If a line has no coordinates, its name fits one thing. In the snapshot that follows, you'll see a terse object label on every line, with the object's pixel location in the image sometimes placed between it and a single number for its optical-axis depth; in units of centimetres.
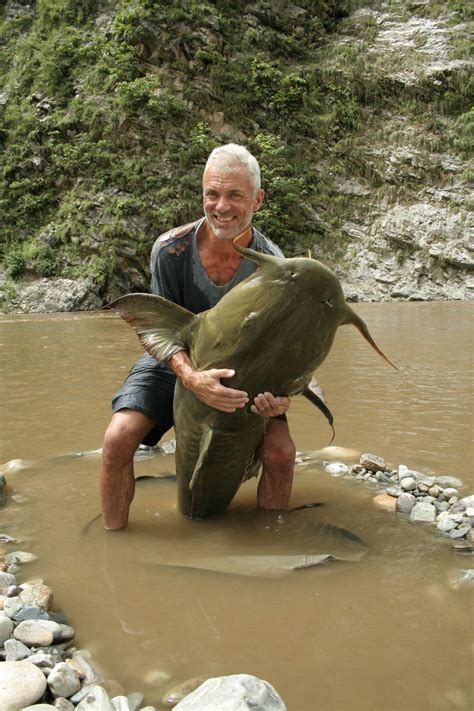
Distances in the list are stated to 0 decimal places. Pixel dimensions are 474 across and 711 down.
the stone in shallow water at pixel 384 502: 258
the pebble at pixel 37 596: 169
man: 230
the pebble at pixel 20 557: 203
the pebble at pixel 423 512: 241
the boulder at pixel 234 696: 118
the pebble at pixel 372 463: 298
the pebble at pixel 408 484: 269
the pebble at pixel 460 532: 221
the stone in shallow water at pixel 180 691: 131
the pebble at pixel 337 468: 306
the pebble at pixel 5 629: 152
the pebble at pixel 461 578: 183
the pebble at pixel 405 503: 252
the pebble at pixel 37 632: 152
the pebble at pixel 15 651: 144
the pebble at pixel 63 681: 133
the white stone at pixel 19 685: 126
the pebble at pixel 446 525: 228
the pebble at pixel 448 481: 279
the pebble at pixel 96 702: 126
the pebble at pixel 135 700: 130
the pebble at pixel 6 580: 183
